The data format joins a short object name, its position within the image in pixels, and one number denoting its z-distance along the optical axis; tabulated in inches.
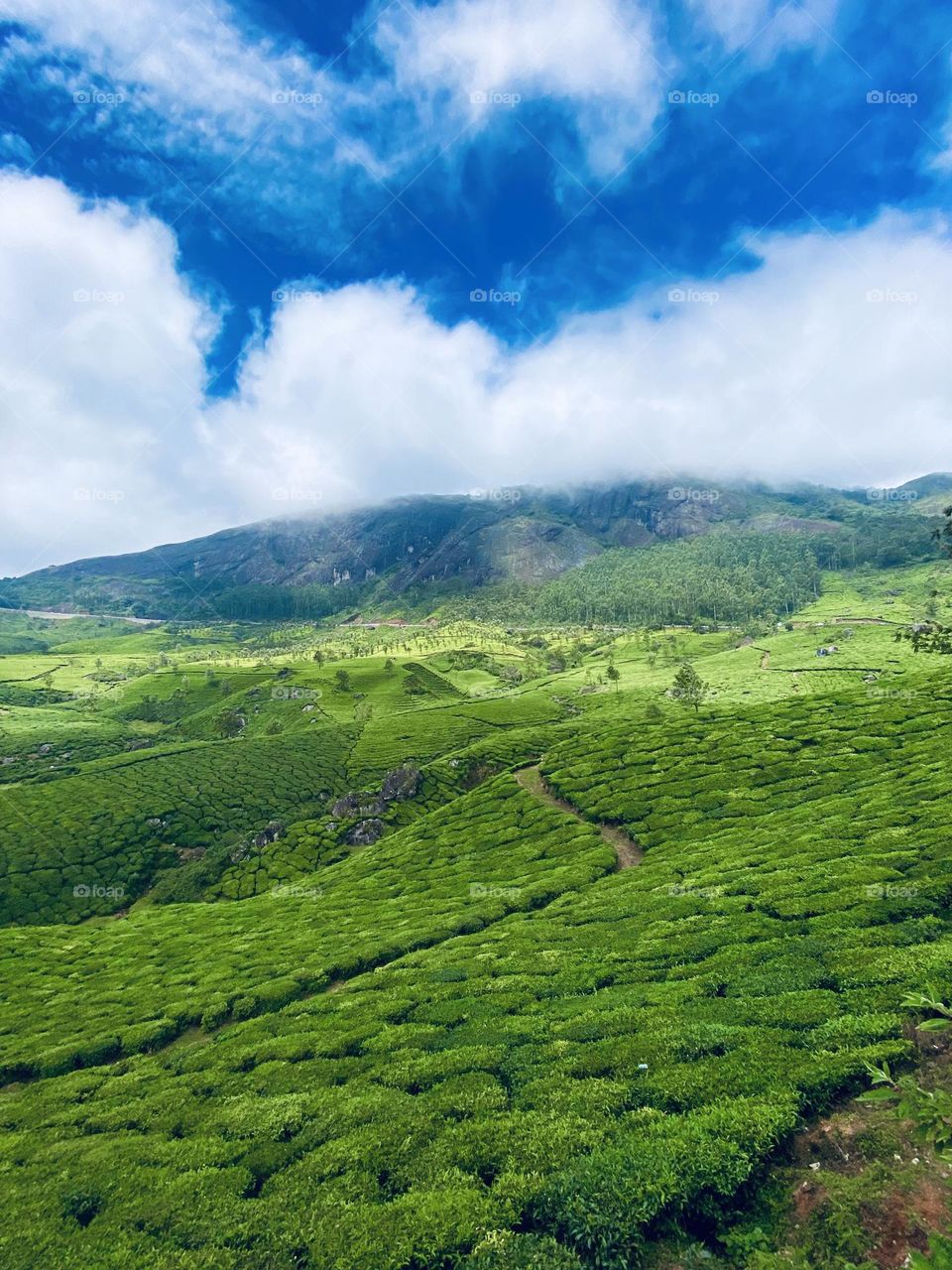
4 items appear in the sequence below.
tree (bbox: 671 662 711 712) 4010.8
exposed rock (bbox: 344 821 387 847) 3422.7
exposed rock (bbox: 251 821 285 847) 3531.0
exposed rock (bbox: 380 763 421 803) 3809.1
